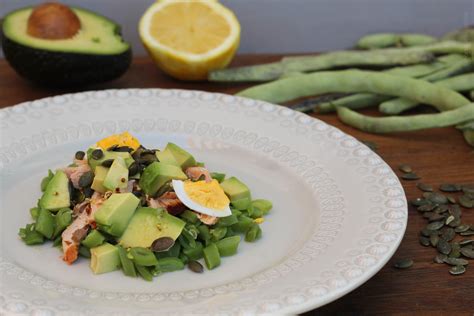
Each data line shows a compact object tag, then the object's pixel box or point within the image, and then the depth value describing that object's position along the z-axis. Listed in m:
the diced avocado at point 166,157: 0.78
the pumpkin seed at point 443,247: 0.76
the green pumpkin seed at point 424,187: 0.83
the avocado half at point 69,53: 0.93
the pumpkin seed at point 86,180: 0.76
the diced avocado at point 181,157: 0.78
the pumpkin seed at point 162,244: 0.72
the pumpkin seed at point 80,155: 0.79
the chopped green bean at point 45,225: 0.74
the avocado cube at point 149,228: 0.73
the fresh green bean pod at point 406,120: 0.87
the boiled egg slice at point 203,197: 0.74
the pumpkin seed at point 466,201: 0.81
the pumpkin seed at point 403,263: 0.75
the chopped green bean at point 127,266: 0.72
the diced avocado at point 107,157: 0.77
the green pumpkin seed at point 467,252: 0.76
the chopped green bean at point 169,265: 0.72
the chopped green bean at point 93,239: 0.72
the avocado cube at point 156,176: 0.75
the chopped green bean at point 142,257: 0.71
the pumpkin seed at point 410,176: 0.84
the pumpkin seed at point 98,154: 0.77
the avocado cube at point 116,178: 0.75
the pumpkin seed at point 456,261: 0.75
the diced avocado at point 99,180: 0.75
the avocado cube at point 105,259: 0.72
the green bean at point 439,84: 0.93
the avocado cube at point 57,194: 0.76
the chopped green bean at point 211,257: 0.73
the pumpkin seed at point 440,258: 0.76
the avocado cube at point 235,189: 0.77
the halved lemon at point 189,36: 0.97
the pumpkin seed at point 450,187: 0.83
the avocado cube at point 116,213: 0.72
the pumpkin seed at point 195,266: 0.72
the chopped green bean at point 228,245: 0.74
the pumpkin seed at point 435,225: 0.79
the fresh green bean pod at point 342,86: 0.92
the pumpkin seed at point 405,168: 0.85
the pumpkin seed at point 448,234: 0.78
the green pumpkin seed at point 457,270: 0.75
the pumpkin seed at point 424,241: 0.77
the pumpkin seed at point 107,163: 0.76
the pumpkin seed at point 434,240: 0.77
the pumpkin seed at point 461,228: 0.79
